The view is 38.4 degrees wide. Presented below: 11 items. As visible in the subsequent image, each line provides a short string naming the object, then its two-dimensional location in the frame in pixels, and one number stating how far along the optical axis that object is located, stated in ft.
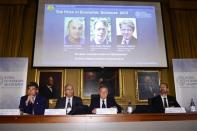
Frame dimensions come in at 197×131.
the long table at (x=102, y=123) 8.72
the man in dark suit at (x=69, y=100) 12.99
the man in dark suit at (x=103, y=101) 12.98
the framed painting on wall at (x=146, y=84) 15.06
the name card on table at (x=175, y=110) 9.92
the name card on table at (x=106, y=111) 9.63
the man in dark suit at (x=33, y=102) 12.05
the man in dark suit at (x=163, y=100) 13.19
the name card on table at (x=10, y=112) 9.55
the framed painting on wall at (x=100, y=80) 15.08
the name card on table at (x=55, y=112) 9.48
